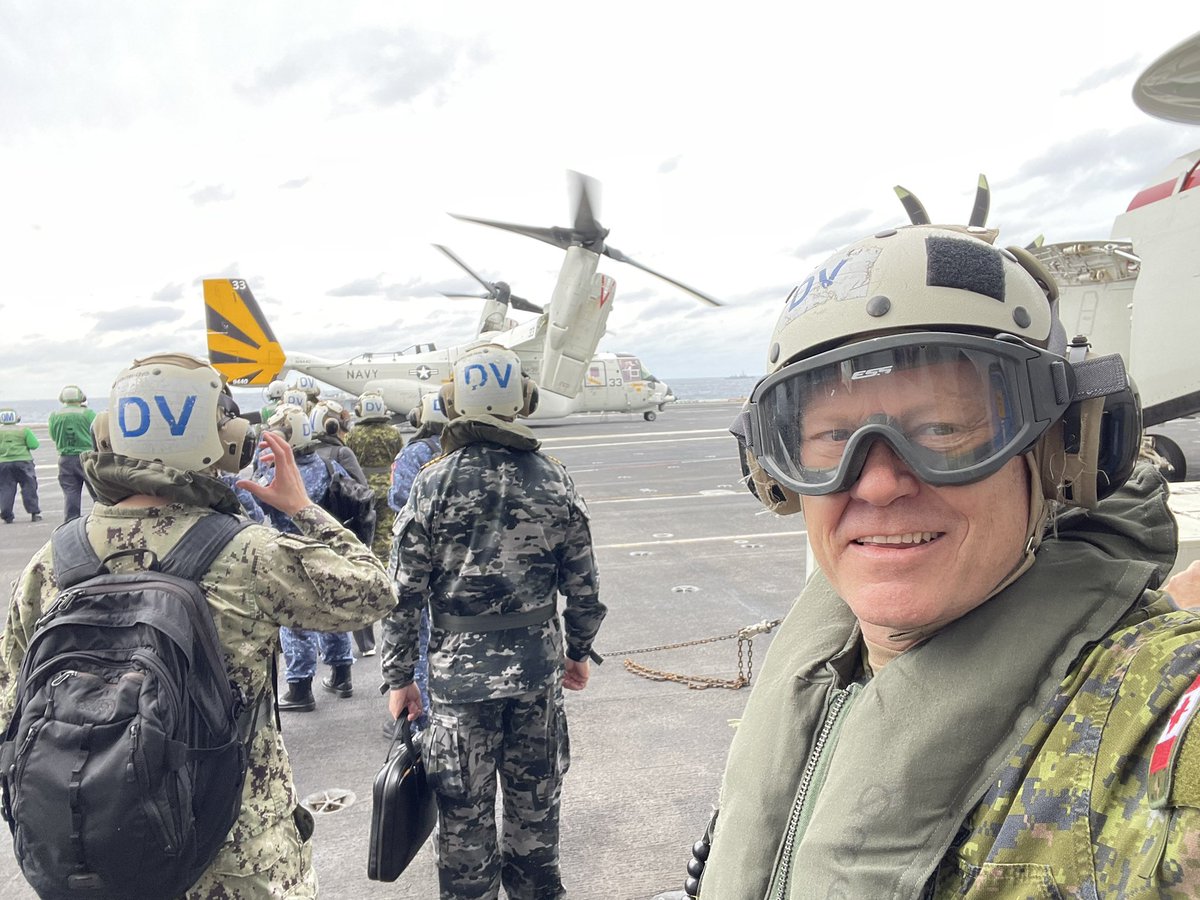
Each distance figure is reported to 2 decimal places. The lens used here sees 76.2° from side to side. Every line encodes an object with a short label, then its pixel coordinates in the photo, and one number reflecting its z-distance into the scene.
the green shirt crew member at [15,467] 11.70
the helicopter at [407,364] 23.28
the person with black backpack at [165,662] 1.66
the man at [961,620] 0.79
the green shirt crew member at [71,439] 10.62
